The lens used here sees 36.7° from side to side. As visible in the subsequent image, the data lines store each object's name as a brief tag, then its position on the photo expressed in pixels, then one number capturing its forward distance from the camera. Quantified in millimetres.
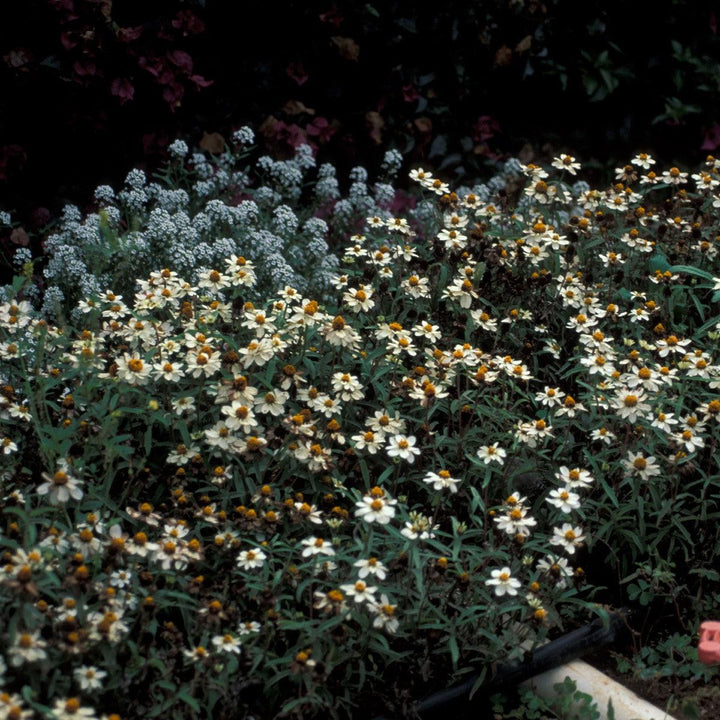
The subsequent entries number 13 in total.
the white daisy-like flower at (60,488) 2322
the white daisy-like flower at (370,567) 2371
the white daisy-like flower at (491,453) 2801
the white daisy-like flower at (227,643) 2297
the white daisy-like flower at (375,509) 2420
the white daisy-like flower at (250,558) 2473
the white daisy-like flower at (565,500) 2596
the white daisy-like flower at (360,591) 2340
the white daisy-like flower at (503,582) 2459
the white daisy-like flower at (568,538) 2569
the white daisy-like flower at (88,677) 2143
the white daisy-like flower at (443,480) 2575
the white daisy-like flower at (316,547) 2441
